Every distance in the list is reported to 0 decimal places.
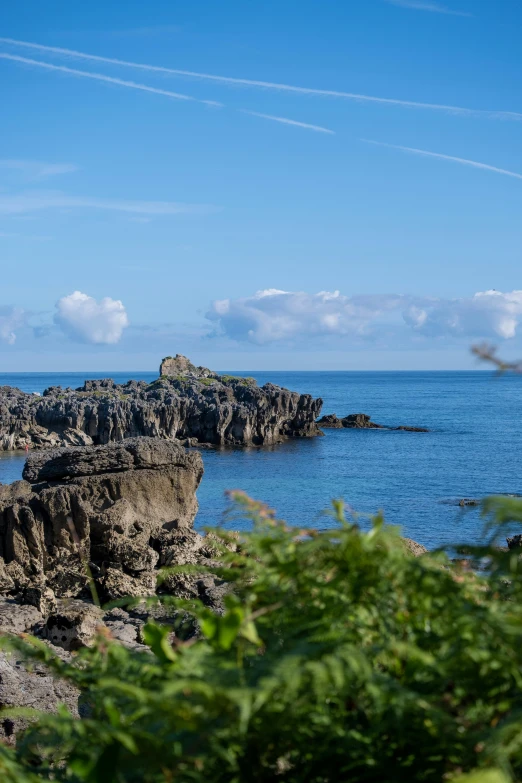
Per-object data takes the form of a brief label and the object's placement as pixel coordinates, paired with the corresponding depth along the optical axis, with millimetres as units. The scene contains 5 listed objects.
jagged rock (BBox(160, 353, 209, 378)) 102062
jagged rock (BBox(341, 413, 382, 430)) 80688
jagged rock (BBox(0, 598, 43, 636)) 12317
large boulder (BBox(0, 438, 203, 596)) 15281
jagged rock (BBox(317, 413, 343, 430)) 81206
